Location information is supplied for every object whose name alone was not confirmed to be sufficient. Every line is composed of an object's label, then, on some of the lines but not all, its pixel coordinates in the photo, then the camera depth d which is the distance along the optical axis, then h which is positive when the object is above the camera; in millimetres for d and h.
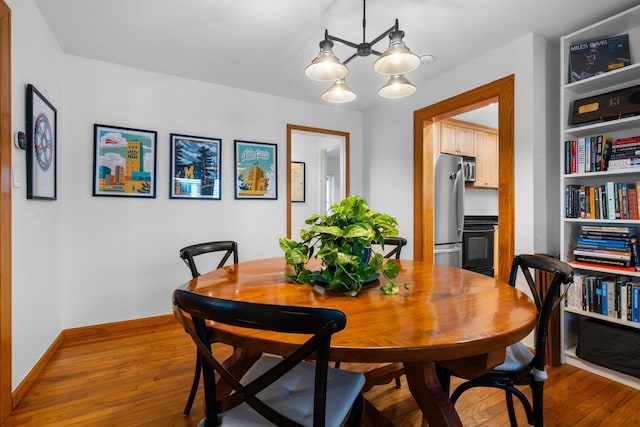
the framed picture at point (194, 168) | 3018 +455
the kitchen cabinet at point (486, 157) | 4359 +798
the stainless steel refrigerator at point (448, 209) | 3566 +56
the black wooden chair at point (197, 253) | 1647 -232
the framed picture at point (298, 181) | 5012 +527
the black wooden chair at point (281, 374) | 677 -446
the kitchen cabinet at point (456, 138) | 4008 +986
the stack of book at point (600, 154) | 1982 +396
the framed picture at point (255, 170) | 3326 +472
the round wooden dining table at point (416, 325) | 783 -313
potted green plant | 1241 -142
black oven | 3984 -387
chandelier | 1629 +809
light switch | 1735 +211
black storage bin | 1881 -819
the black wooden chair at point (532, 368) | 1141 -575
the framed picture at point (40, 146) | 1926 +459
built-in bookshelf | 1983 +274
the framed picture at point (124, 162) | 2723 +463
